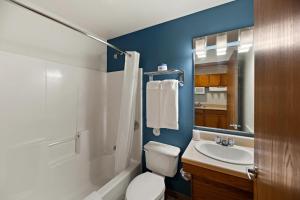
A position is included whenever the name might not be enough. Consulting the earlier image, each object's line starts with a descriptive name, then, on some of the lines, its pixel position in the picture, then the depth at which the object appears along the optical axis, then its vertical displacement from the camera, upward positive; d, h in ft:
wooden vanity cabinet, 3.43 -2.22
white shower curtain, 6.02 -0.59
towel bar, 5.86 +1.15
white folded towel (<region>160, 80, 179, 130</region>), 5.62 -0.20
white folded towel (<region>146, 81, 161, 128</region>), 5.98 -0.17
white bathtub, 4.66 -3.00
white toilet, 4.47 -2.81
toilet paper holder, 4.24 -2.29
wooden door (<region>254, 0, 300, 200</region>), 1.32 +0.01
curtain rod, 3.10 +2.09
